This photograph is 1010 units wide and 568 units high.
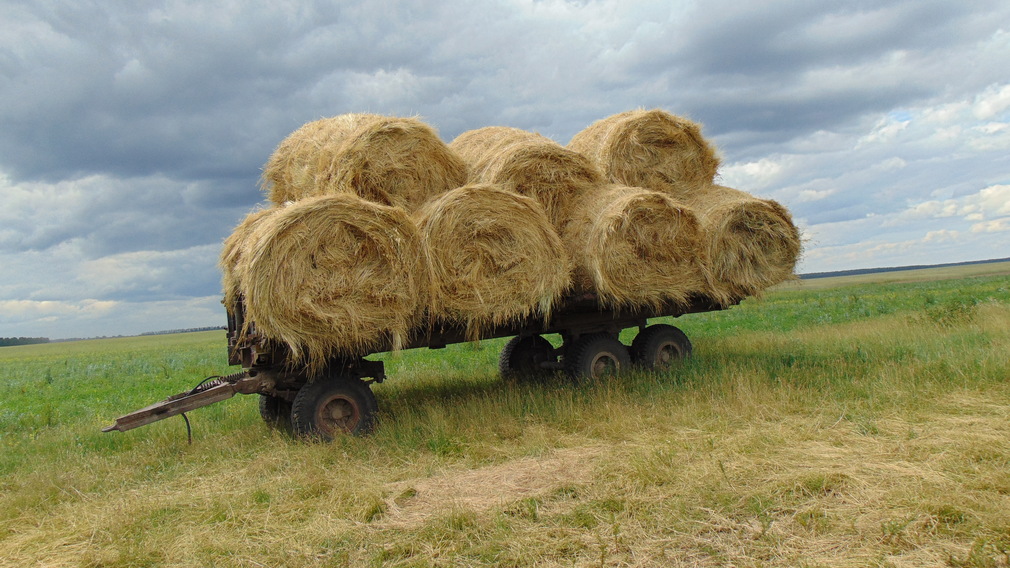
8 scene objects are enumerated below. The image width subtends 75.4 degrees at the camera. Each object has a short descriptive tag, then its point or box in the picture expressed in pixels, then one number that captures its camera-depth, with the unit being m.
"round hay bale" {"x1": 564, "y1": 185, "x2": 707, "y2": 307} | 7.22
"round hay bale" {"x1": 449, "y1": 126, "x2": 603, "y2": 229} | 7.45
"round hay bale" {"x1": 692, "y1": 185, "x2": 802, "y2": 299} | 8.33
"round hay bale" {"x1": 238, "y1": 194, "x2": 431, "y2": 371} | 5.54
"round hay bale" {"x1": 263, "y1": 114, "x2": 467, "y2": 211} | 6.95
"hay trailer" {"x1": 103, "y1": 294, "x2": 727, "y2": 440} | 6.21
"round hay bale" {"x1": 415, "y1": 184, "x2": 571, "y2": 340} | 6.38
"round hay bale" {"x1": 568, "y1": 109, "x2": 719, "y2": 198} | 8.94
